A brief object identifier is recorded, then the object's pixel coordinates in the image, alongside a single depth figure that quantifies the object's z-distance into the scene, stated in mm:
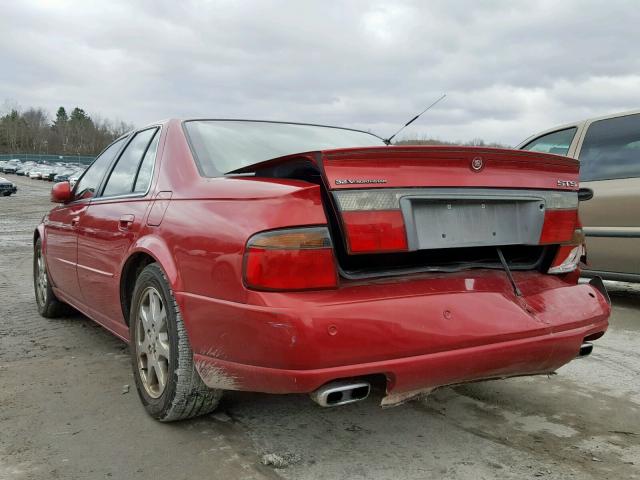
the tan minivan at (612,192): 4844
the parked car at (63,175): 54588
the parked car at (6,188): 31223
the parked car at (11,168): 70725
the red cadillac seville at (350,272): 2059
